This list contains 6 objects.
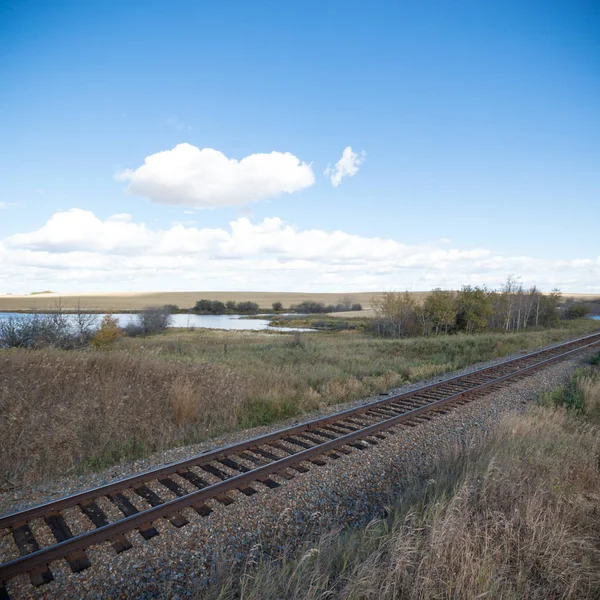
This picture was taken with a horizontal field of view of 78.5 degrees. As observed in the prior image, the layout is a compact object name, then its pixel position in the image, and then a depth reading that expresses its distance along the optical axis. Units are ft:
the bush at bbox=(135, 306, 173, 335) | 181.08
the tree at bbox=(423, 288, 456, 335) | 155.84
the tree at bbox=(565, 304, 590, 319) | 245.65
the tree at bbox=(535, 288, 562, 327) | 201.44
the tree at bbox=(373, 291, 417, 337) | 169.48
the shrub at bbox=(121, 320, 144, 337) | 172.43
